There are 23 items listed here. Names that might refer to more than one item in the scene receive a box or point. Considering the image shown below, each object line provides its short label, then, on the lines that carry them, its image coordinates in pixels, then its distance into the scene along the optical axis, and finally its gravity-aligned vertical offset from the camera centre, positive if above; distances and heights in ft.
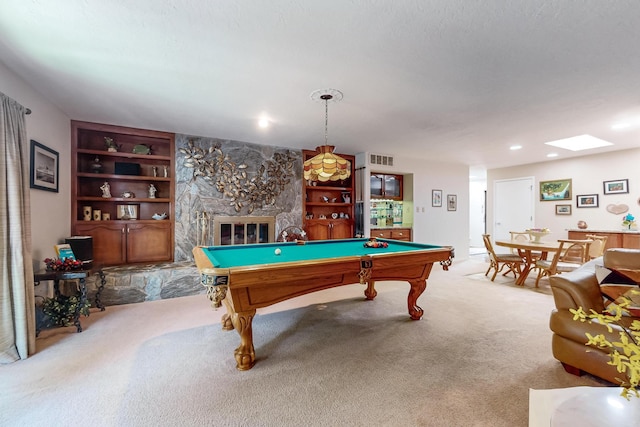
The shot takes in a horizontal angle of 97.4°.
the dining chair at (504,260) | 15.56 -2.76
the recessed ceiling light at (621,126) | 12.91 +3.97
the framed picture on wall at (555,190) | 21.10 +1.55
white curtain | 7.35 -1.11
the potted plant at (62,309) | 9.43 -3.28
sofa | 6.29 -2.56
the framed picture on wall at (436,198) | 22.58 +1.02
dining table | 14.38 -1.92
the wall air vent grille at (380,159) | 19.97 +3.71
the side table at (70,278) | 9.16 -2.17
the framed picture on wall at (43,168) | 9.78 +1.69
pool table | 6.60 -1.63
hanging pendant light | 9.59 +1.65
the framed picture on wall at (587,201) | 19.71 +0.65
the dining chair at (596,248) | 14.43 -1.96
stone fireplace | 13.35 +0.49
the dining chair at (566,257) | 14.19 -2.51
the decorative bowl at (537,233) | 15.56 -1.29
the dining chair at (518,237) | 16.58 -1.72
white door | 23.36 +0.38
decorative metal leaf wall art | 15.75 +2.20
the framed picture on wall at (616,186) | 18.34 +1.56
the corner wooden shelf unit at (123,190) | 13.75 +1.19
